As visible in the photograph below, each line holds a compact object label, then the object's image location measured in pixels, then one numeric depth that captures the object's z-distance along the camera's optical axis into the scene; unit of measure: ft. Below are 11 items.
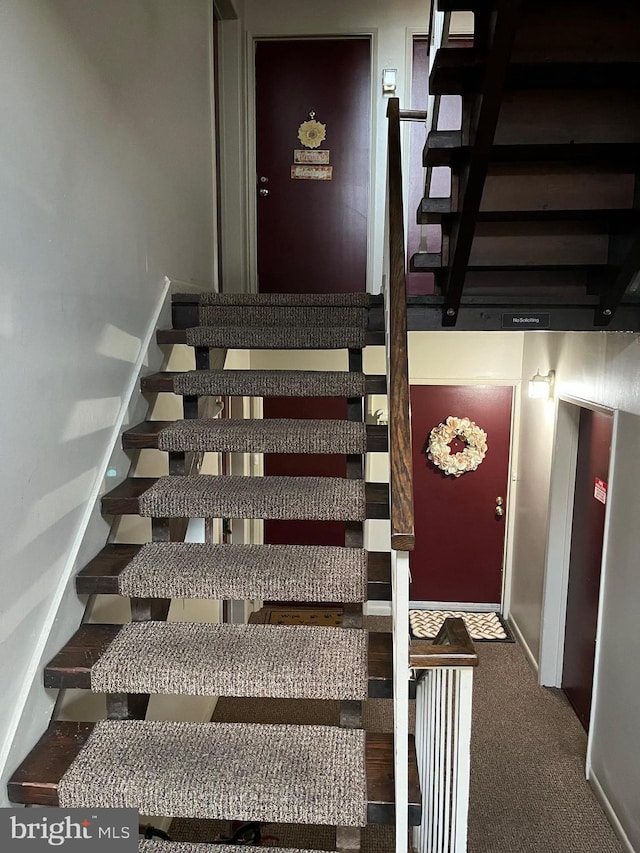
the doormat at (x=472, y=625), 15.16
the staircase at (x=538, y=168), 5.69
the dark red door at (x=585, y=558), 11.12
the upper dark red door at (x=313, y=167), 13.24
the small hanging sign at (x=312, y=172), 13.53
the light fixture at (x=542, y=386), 12.98
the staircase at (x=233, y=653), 4.35
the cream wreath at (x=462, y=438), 15.72
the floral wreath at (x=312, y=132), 13.41
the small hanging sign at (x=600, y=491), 10.93
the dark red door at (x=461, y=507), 15.75
